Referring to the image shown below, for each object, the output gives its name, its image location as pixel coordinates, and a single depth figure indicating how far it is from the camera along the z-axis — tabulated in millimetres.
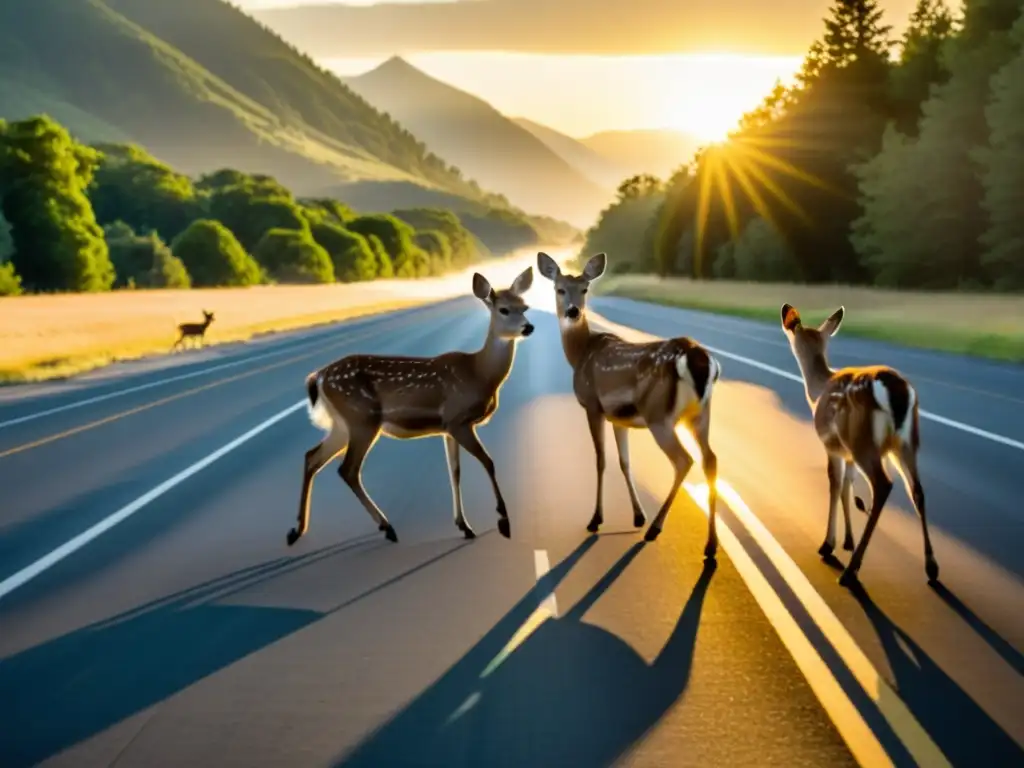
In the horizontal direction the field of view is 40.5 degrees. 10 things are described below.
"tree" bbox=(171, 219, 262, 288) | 117750
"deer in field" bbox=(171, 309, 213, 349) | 41906
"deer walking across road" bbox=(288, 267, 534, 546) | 10188
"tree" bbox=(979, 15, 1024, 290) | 61156
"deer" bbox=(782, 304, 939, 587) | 8430
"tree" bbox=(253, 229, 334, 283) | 146750
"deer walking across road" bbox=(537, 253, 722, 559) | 9633
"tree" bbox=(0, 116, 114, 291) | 89625
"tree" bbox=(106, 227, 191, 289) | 108750
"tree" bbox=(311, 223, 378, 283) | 173000
